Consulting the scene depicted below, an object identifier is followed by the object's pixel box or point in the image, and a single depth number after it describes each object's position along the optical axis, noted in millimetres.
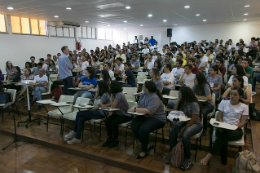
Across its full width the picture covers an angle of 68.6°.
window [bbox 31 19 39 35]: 10977
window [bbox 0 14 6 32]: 9245
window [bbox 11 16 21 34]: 9795
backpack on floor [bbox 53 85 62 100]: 5227
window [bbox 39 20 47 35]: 11473
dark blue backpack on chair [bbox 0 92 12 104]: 4543
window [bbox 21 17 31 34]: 10391
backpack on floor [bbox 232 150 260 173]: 2262
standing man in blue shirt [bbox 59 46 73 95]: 4949
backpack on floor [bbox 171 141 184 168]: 2637
